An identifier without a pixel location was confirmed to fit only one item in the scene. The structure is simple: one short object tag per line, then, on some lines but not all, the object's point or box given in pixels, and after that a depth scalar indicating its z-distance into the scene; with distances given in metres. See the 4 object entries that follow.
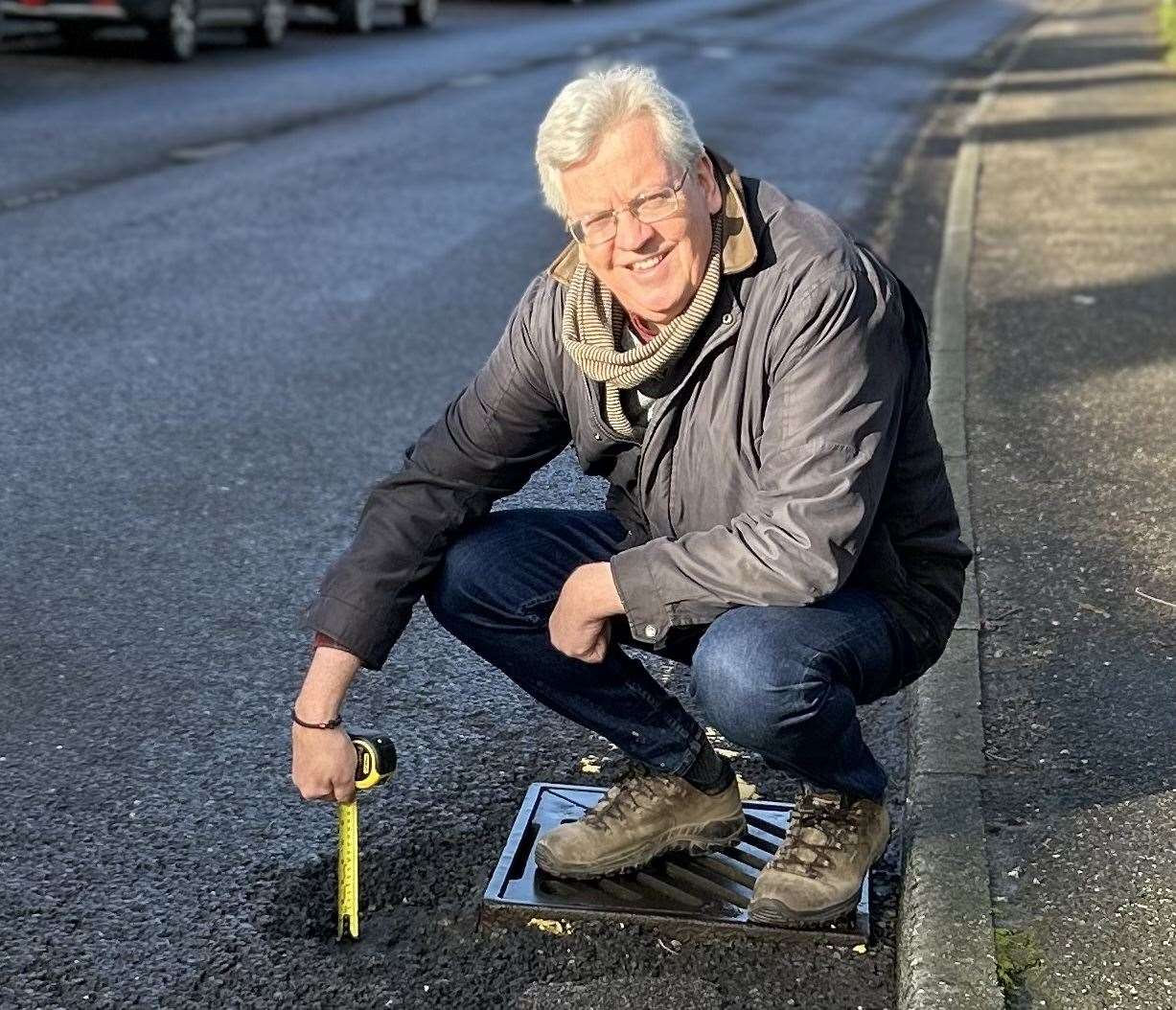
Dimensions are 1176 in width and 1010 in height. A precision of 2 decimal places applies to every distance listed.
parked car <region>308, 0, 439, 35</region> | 23.97
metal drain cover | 3.29
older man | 3.06
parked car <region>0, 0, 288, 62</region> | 18.36
